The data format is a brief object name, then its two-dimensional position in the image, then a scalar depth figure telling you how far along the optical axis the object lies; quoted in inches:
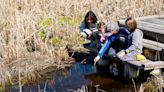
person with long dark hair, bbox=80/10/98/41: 272.5
